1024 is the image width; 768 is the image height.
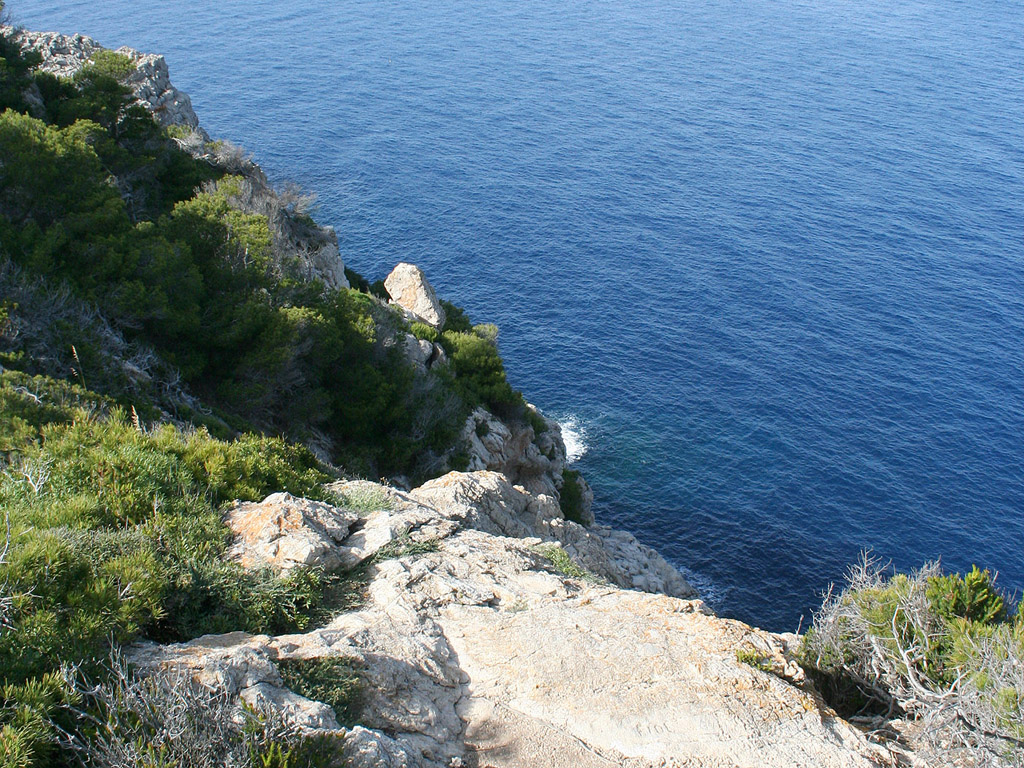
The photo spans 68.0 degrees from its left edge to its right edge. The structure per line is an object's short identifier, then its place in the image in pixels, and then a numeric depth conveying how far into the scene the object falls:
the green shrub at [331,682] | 10.09
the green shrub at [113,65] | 42.41
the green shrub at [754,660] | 13.34
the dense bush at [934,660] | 12.05
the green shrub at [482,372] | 46.91
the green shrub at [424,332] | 47.03
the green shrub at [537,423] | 50.62
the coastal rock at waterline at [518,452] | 39.59
